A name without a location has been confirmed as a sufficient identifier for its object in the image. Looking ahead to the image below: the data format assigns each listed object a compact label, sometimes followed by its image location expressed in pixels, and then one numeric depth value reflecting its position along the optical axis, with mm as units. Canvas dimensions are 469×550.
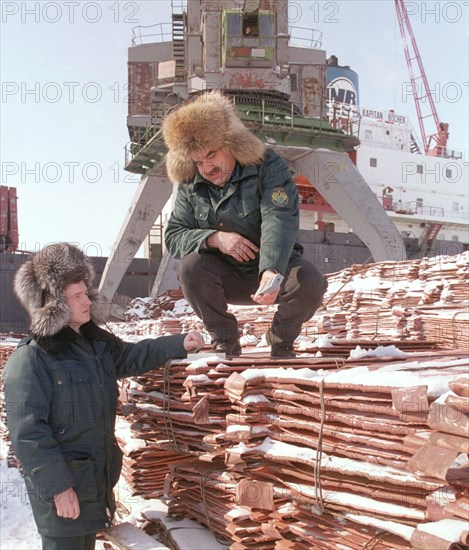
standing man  2805
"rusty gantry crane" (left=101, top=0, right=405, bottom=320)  16938
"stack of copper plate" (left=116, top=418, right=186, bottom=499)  3531
